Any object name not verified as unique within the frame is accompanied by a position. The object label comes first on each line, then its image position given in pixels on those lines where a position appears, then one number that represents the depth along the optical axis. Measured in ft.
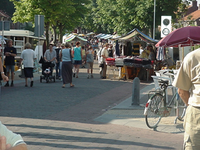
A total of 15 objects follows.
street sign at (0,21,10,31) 59.60
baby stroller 57.98
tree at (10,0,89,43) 118.93
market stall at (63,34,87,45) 156.46
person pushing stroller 58.18
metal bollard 35.28
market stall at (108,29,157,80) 63.26
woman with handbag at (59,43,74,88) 50.84
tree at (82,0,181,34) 125.49
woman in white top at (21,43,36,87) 51.39
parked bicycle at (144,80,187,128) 26.71
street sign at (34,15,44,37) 74.23
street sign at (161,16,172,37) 55.67
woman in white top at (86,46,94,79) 67.69
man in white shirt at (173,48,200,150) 11.96
